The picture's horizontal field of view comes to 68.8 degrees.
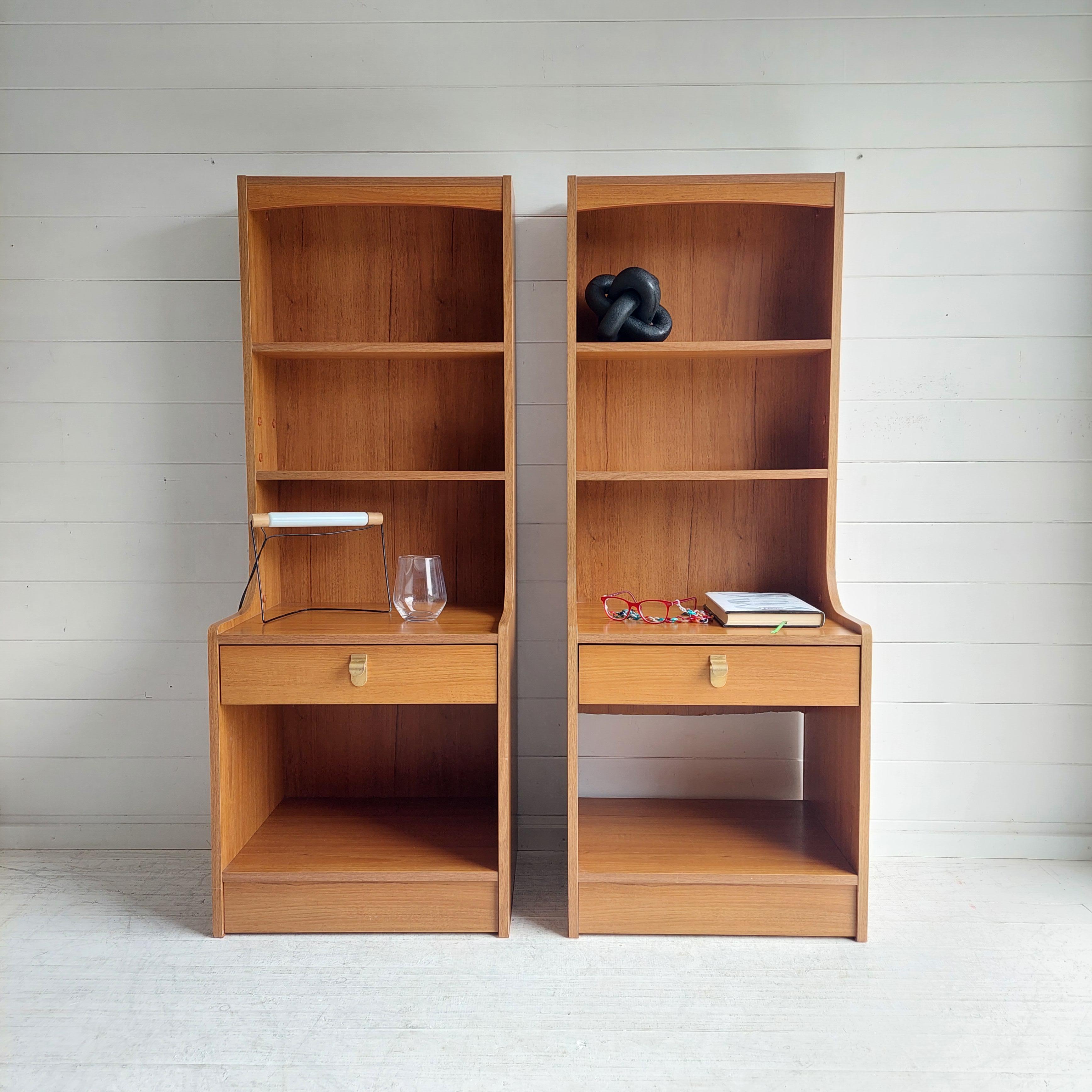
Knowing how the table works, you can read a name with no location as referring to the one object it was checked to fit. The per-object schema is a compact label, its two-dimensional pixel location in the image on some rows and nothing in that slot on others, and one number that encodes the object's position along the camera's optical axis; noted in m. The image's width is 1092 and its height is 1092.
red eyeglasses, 1.88
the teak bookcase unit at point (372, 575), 1.69
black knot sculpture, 1.81
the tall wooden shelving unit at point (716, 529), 1.70
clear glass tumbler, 1.80
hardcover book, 1.72
